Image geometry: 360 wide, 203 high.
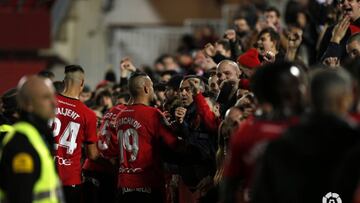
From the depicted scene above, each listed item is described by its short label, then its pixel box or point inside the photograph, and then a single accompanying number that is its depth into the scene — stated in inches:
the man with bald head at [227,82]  452.1
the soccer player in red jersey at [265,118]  304.2
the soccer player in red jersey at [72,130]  479.5
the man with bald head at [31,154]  312.3
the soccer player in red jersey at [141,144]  452.1
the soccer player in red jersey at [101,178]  521.4
